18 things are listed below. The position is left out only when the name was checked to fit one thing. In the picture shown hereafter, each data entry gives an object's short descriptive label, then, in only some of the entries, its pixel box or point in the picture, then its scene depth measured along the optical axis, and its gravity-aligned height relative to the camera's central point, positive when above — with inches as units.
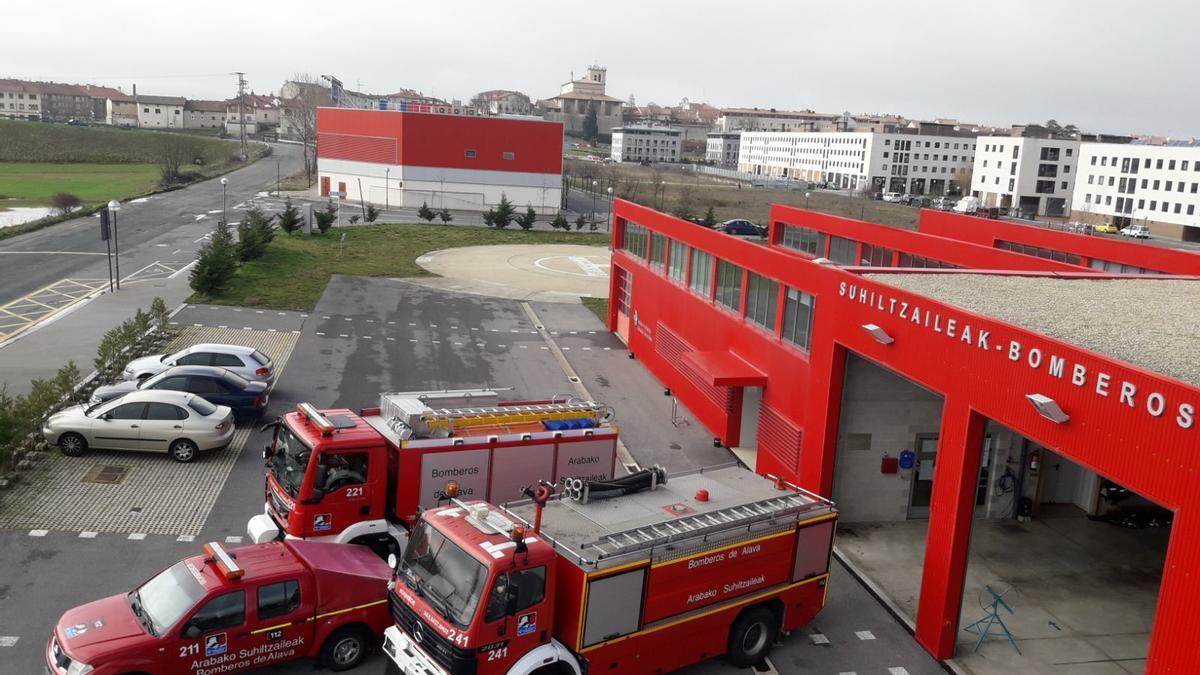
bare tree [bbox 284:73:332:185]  4444.1 +194.1
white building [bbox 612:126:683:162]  6633.9 +148.2
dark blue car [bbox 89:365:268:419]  805.9 -221.8
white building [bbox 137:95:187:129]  6929.1 +172.7
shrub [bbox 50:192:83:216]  2320.4 -187.8
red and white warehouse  2802.7 -21.2
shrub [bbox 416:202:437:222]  2475.4 -168.8
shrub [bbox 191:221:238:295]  1306.6 -188.9
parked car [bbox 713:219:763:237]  2323.0 -148.1
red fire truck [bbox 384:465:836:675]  388.2 -191.4
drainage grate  669.9 -254.3
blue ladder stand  512.1 -253.1
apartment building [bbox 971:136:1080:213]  3944.4 +57.4
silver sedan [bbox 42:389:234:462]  711.1 -229.4
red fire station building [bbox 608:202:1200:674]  385.4 -151.8
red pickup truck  394.6 -218.2
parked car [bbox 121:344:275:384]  887.1 -219.5
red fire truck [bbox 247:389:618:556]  519.2 -186.1
